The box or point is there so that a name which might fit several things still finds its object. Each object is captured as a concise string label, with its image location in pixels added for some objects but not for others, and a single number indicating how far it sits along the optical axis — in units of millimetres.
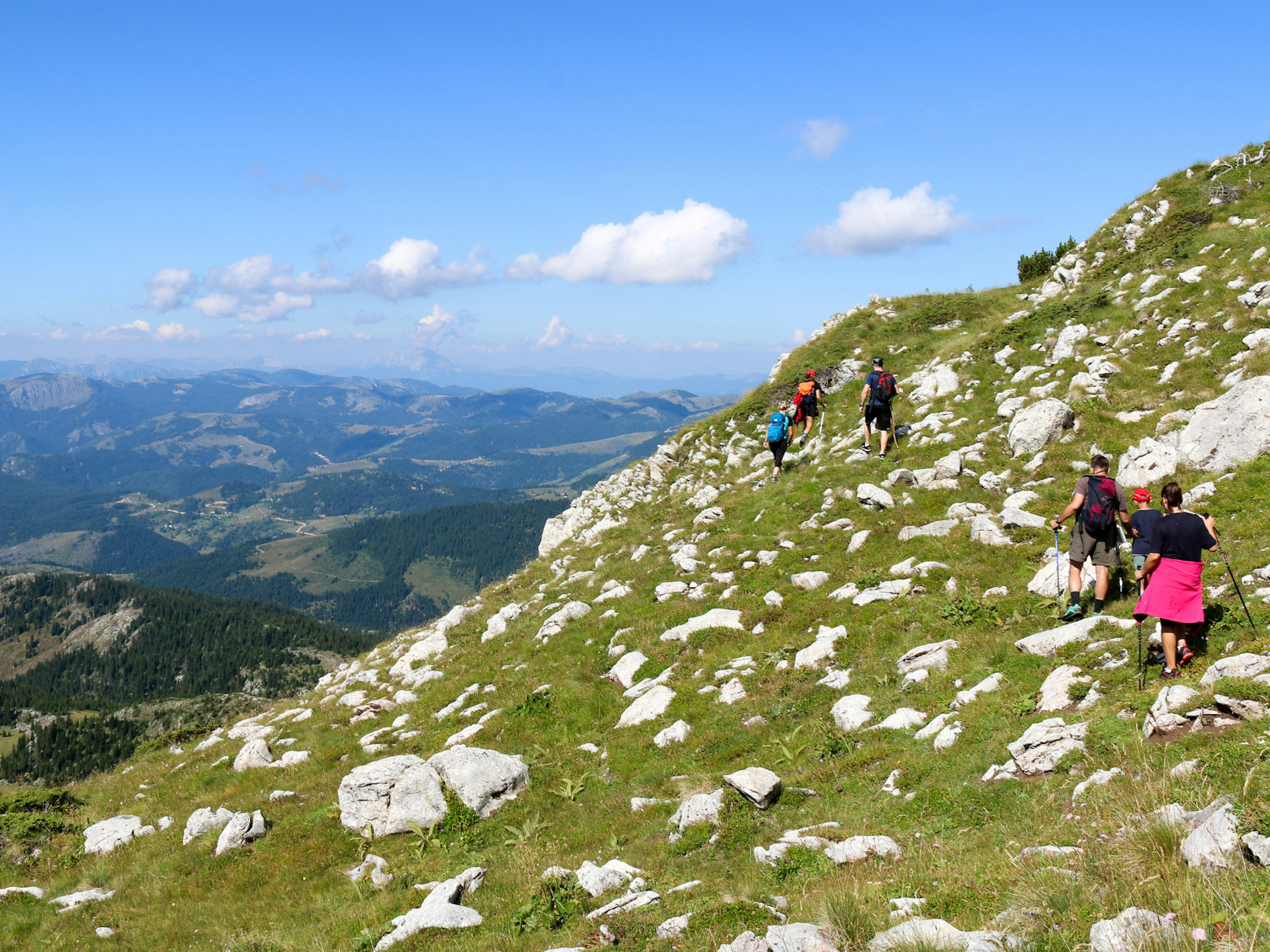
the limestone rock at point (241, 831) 13258
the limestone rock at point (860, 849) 7738
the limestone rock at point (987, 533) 15867
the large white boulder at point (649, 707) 14336
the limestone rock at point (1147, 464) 15867
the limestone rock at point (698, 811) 9844
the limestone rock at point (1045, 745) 8320
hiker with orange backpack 29250
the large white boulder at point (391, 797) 12633
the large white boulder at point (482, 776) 12773
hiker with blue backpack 26969
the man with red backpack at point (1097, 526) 11969
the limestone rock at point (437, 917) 8727
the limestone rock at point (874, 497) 20391
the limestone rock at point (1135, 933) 4511
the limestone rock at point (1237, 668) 8016
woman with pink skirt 9352
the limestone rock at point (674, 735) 13000
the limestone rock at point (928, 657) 12109
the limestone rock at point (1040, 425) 20203
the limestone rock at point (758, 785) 9812
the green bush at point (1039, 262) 39938
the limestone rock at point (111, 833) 14648
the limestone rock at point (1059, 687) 9570
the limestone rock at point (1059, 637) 11094
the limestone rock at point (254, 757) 17984
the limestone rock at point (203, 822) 14047
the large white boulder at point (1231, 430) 15039
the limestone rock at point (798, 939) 5801
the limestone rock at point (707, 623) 16984
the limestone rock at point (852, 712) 11414
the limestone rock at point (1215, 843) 5316
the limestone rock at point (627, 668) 16516
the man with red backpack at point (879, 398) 24328
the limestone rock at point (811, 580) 17250
